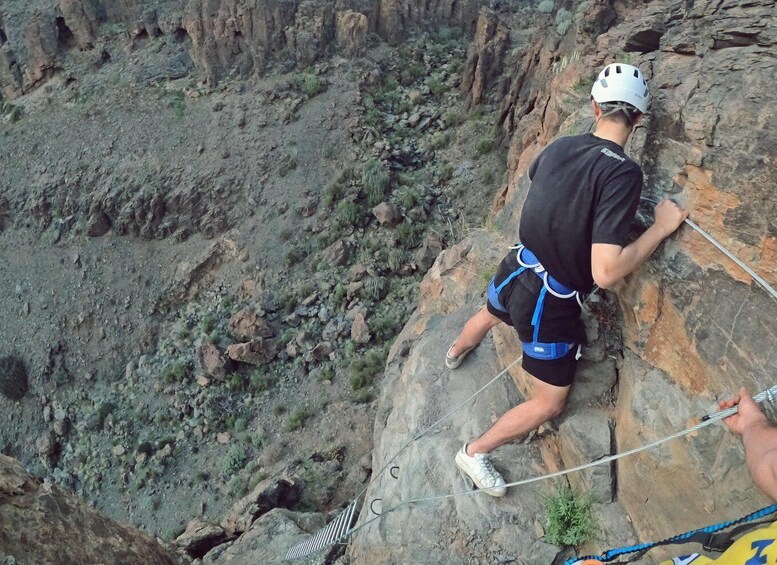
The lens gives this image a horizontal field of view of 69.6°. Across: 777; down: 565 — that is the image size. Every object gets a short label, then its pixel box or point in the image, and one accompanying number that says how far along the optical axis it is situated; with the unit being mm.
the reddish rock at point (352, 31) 19125
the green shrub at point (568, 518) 3773
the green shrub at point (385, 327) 12305
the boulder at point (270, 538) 6477
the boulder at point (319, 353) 12461
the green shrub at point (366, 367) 11391
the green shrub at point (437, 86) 18219
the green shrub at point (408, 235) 14109
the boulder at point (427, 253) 13234
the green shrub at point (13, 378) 15484
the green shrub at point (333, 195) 15734
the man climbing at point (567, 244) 3064
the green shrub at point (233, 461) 11109
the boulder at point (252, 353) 12719
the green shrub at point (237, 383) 12719
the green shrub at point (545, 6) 19922
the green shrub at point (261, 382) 12516
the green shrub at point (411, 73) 18984
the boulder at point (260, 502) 7910
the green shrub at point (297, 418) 11234
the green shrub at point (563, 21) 14069
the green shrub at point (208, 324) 14139
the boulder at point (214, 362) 12773
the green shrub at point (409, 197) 14859
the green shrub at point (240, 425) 11981
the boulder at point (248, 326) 13312
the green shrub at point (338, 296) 13391
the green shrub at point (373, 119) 17391
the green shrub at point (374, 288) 13102
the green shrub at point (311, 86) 18312
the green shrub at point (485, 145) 15781
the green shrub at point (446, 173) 15867
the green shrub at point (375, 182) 15305
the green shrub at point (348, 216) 14953
